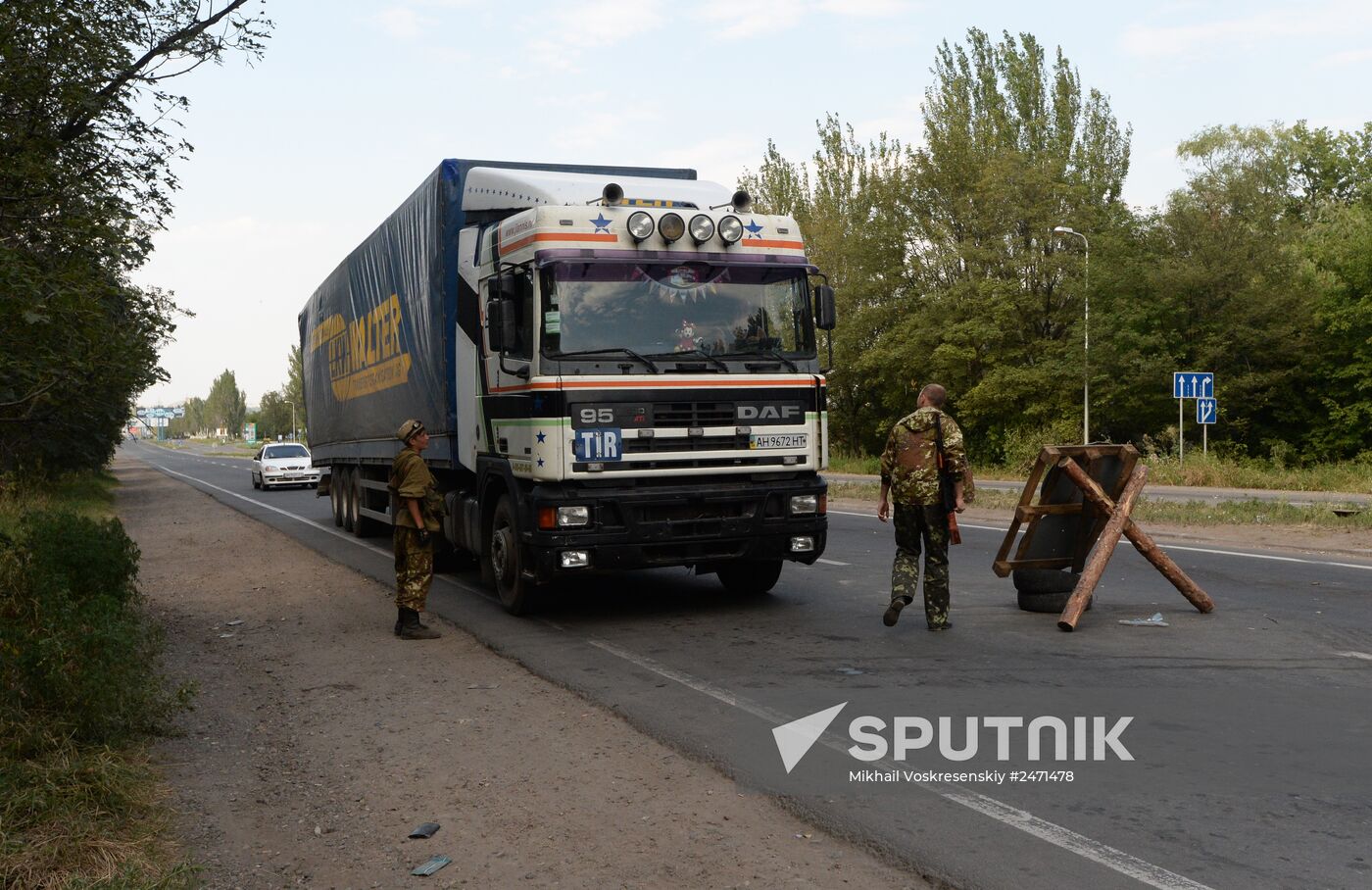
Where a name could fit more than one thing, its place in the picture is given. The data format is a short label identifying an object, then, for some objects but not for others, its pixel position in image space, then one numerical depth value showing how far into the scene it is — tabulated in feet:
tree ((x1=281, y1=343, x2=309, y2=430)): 319.68
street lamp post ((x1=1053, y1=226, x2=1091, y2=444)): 109.81
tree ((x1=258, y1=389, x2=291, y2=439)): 445.78
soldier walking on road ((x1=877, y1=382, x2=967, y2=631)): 29.48
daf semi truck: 30.22
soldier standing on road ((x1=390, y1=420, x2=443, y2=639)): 30.76
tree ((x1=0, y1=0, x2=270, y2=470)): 21.52
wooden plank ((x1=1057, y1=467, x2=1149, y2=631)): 29.01
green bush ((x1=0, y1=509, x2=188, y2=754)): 18.45
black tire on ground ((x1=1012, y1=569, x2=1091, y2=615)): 31.22
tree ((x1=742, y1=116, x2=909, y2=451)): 135.54
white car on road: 120.06
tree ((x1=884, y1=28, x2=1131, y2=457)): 121.80
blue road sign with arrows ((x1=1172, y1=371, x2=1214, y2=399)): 88.39
